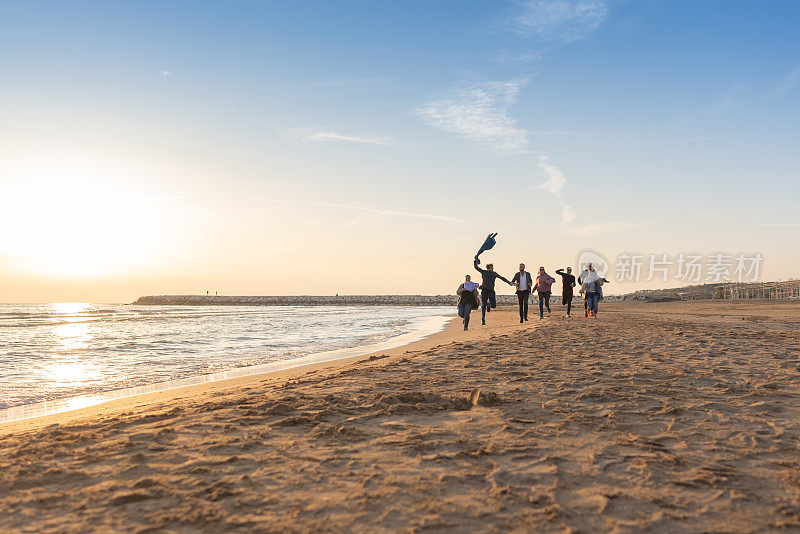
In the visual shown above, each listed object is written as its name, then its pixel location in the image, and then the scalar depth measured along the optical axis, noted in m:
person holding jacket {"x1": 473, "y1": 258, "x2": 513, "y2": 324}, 16.75
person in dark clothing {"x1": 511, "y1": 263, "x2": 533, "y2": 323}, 17.91
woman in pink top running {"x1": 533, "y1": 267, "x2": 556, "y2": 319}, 18.96
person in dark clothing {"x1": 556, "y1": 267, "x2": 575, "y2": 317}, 20.14
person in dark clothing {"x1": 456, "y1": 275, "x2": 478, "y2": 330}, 16.41
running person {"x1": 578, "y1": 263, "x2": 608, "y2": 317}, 19.47
